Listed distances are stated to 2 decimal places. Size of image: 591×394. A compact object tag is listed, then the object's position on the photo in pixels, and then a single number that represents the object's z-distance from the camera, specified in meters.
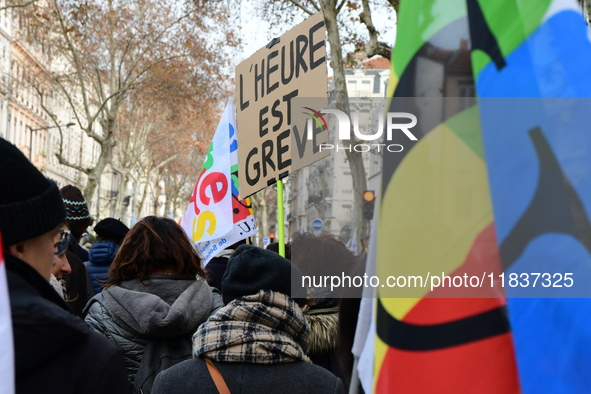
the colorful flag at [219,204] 5.78
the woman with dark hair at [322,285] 3.10
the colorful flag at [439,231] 1.70
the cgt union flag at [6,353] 1.38
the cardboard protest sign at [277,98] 4.38
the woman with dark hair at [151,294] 3.37
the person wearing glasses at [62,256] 2.33
